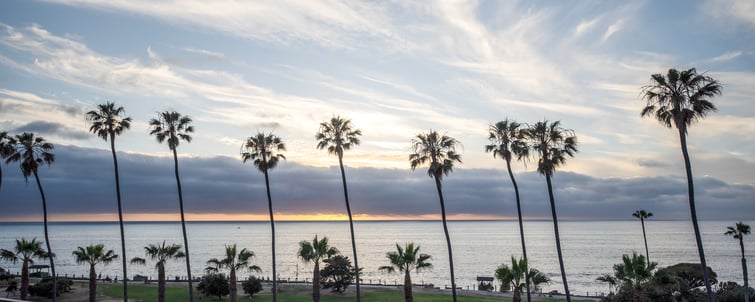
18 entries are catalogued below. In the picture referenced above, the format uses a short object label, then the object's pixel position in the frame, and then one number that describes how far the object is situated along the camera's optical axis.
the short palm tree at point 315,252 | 51.19
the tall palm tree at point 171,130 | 52.53
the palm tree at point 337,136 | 54.38
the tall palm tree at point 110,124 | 50.91
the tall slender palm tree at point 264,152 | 54.53
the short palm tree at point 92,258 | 48.97
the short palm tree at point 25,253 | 49.50
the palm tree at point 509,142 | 50.25
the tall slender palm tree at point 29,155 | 51.03
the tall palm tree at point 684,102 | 37.88
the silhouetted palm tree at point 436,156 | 51.12
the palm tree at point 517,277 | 40.75
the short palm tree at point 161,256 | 49.72
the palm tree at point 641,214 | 92.99
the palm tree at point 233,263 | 50.41
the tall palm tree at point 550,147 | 47.50
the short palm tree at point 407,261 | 45.84
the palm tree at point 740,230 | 58.79
